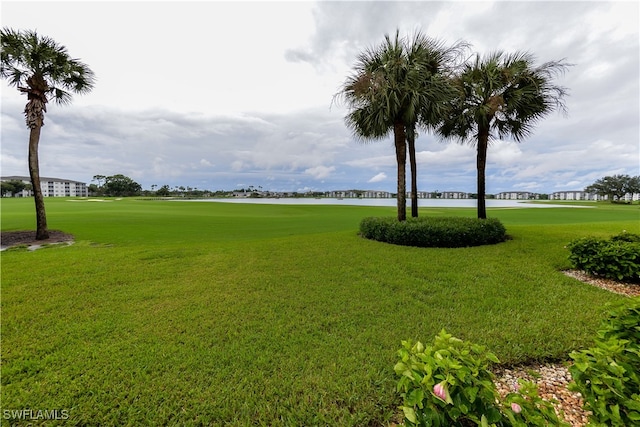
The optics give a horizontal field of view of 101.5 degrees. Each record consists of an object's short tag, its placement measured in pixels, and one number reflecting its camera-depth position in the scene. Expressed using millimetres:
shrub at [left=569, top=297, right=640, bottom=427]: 1505
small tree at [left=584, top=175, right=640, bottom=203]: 71712
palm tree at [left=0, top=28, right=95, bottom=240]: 10578
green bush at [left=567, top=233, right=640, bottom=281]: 5797
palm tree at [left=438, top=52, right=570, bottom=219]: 10867
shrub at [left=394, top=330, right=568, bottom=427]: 1429
